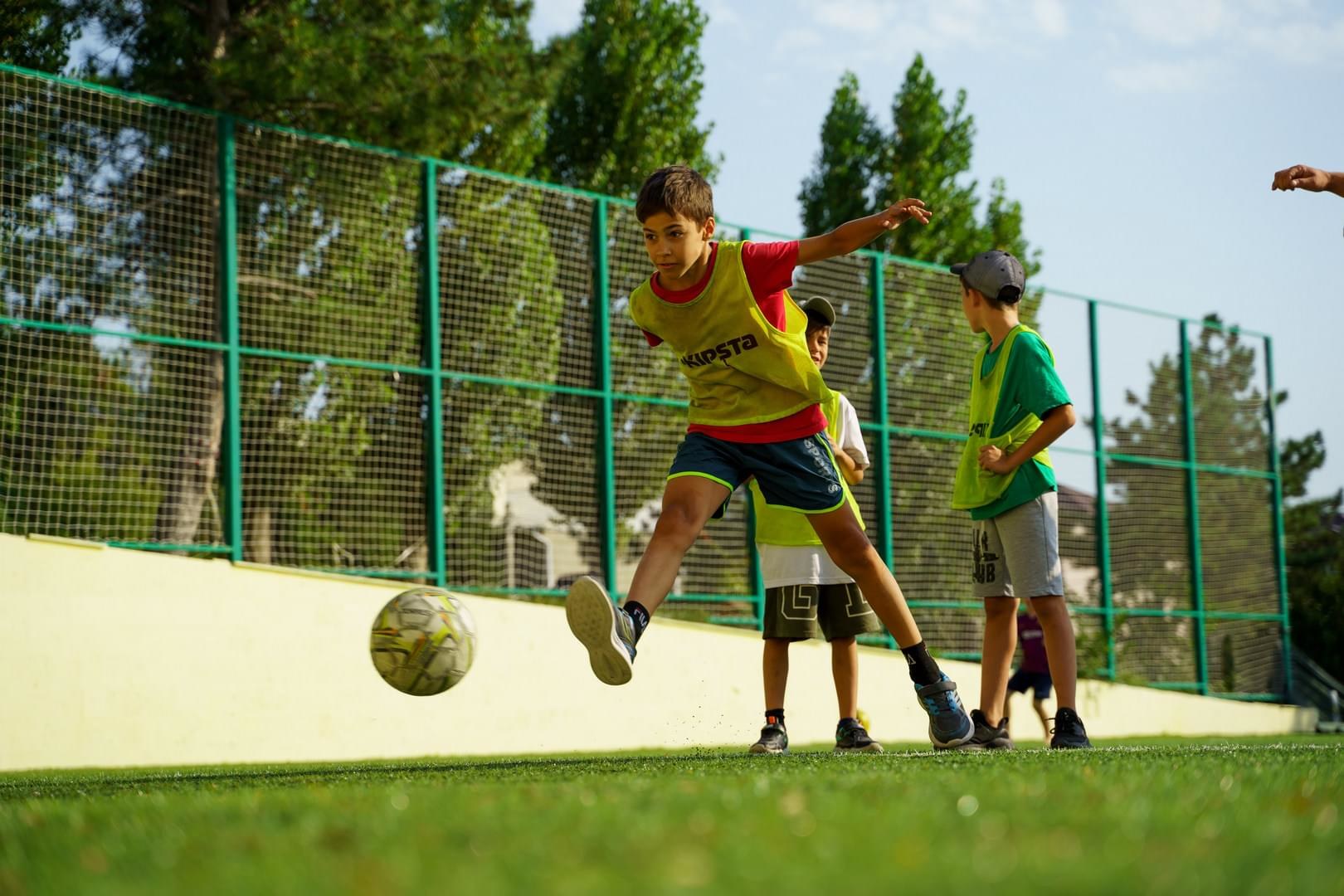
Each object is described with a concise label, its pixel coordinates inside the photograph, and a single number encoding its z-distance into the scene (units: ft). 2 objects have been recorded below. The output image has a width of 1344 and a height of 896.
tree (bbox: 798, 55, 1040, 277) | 74.95
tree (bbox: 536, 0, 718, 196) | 67.77
